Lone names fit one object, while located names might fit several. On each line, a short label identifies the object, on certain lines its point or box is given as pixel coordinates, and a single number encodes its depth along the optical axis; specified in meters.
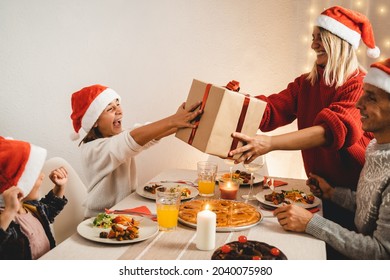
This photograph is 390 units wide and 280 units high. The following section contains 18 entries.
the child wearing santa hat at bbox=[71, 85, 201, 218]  1.91
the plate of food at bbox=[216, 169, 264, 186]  2.08
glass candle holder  1.81
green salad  1.46
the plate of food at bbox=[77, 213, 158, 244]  1.35
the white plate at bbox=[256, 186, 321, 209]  1.75
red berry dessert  1.21
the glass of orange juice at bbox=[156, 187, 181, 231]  1.46
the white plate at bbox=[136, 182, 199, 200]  1.81
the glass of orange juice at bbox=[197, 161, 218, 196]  1.87
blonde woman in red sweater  1.86
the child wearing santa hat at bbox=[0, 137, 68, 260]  1.40
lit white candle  1.31
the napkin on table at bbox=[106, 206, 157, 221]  1.60
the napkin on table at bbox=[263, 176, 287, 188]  2.10
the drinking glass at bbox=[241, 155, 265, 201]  1.87
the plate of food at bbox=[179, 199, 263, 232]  1.49
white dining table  1.28
